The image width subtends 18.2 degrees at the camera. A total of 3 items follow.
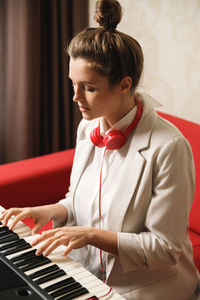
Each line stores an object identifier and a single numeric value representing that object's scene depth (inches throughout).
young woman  64.0
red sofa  86.9
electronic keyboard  55.6
